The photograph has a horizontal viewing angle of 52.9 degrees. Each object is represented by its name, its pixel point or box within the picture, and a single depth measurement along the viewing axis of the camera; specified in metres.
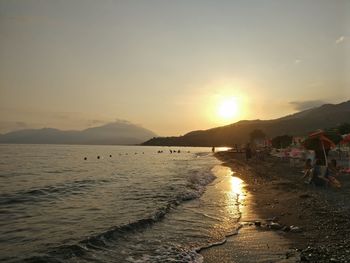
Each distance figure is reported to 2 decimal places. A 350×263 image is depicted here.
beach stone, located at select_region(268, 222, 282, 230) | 12.57
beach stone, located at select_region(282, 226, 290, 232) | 12.12
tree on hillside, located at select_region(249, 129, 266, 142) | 105.94
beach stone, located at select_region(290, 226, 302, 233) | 11.83
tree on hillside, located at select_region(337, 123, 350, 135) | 44.12
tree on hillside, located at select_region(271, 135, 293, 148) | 71.00
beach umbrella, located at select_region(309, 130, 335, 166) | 20.97
